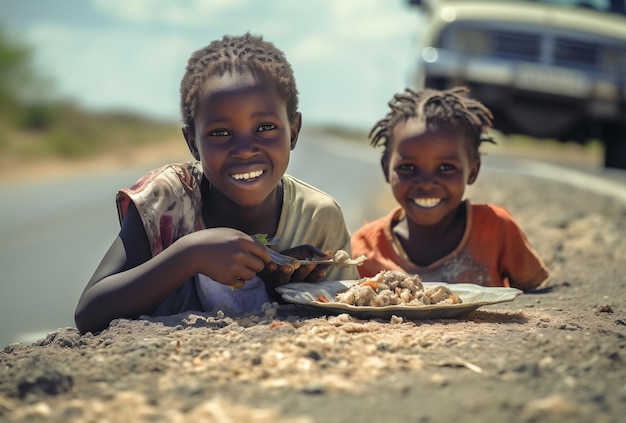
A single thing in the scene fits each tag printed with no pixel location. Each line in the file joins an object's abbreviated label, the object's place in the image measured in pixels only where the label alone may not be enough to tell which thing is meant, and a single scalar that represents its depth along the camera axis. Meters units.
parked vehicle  11.98
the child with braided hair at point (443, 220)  4.80
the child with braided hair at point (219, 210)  3.33
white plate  3.39
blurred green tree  41.49
